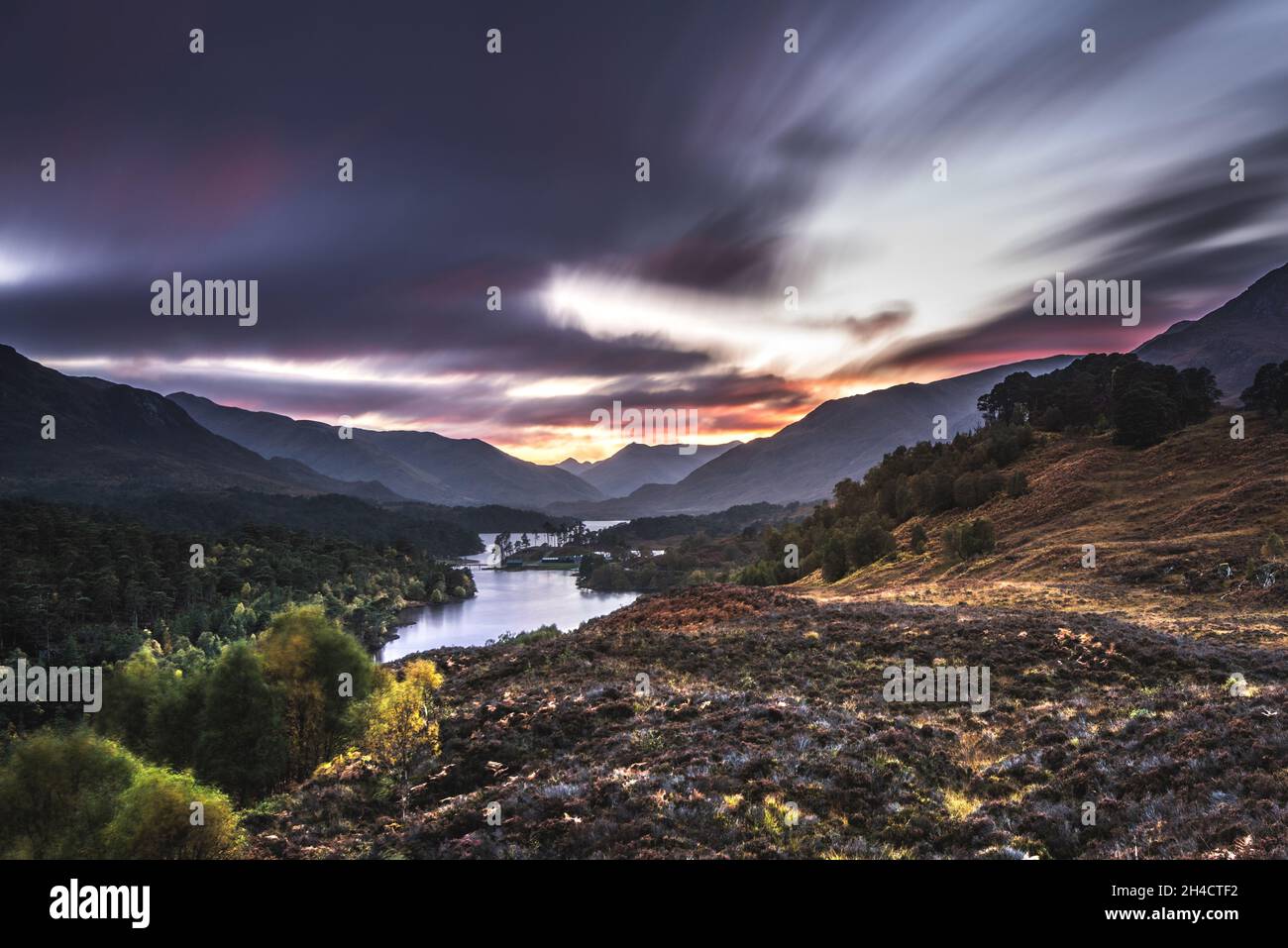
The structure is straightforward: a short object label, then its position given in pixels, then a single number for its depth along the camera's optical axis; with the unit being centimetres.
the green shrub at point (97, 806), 1744
